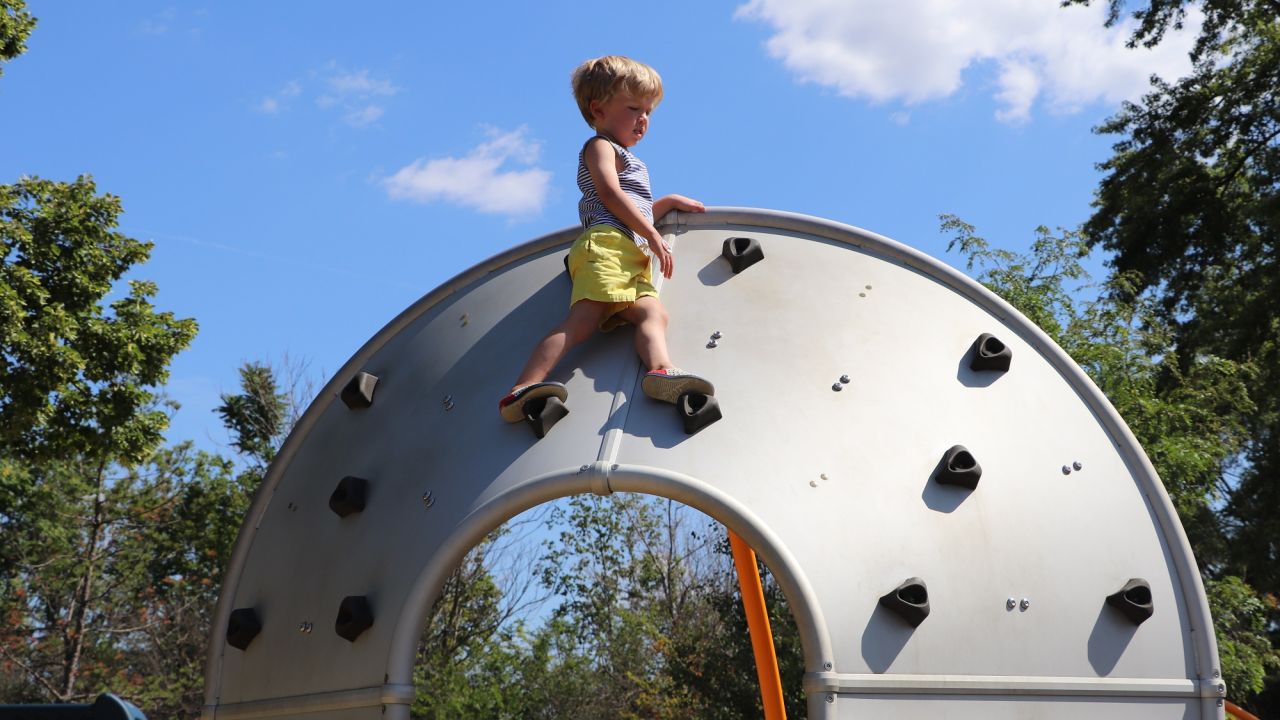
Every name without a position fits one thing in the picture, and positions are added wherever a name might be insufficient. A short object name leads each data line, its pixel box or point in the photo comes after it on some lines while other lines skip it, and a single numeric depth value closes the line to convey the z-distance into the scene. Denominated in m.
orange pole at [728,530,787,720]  5.32
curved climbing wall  3.50
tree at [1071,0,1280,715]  21.64
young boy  3.86
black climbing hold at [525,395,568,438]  3.77
